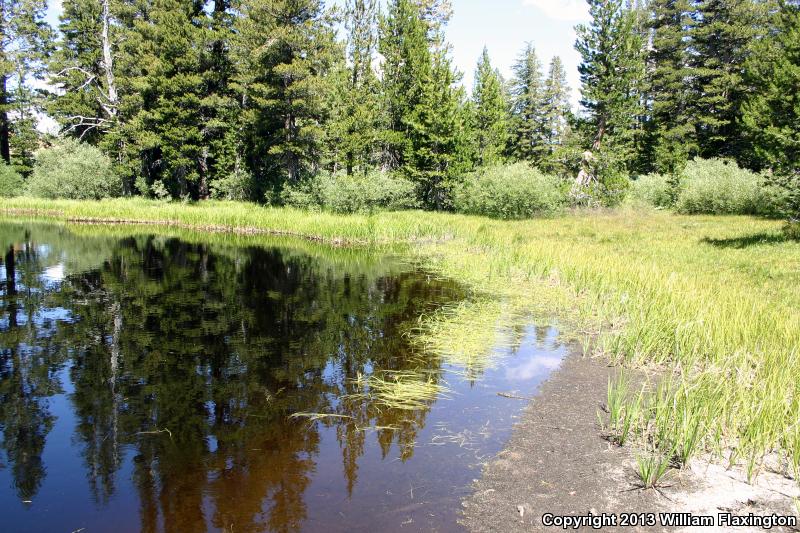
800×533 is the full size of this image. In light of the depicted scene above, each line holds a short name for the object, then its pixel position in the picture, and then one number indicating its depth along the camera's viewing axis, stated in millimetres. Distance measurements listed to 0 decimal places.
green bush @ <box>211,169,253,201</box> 39031
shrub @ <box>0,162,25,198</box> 41281
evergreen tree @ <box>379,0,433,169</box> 36844
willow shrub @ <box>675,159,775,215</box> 31141
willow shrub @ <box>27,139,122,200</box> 38562
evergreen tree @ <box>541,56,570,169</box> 53438
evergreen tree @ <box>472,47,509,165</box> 39125
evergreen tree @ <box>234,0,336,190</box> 31188
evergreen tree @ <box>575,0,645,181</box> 34438
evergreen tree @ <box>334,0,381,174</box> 36188
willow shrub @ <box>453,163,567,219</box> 31812
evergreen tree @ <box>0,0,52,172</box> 41750
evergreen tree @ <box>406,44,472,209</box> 36031
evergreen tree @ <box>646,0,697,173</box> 44750
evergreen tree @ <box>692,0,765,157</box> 42219
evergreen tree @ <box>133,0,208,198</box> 36906
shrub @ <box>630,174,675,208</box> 37281
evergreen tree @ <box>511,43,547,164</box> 53250
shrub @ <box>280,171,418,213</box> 32625
